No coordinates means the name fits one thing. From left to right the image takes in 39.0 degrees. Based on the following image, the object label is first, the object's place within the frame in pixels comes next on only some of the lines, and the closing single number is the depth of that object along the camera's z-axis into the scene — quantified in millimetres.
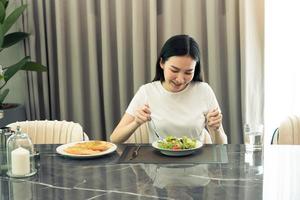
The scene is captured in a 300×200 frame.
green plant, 2773
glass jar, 1445
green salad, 1677
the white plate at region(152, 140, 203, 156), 1645
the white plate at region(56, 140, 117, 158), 1648
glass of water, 1711
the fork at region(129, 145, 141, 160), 1660
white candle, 1441
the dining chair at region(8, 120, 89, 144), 2109
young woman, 2031
